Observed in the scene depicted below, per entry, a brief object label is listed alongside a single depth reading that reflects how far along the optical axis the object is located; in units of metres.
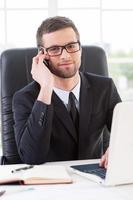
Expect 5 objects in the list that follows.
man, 1.56
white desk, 1.12
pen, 1.29
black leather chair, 1.72
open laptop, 1.10
